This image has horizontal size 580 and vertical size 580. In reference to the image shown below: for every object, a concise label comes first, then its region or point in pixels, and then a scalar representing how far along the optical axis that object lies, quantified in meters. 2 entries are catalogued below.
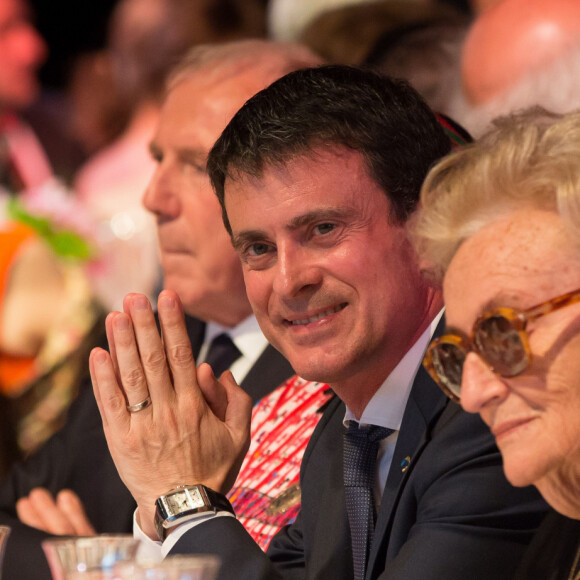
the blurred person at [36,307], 7.61
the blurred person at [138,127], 8.30
